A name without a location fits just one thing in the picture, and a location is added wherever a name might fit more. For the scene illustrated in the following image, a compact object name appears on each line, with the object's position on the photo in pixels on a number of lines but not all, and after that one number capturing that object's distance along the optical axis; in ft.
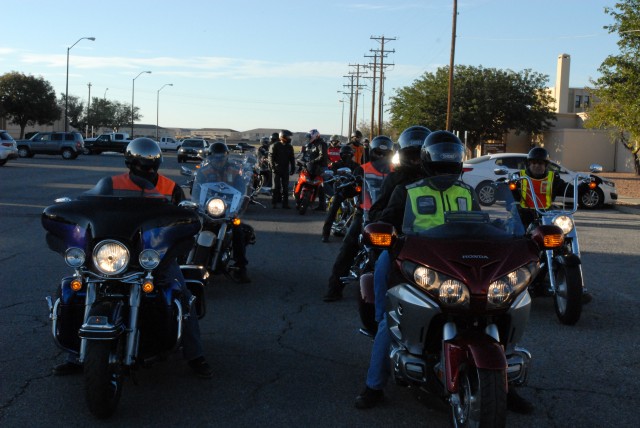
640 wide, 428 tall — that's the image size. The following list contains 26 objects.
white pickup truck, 275.80
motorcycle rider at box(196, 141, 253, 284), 29.09
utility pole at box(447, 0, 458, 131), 120.67
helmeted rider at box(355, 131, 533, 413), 15.35
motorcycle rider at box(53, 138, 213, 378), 17.40
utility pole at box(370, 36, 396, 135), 219.20
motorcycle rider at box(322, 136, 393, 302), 27.53
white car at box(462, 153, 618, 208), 75.46
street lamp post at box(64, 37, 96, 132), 196.89
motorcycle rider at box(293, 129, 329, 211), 60.34
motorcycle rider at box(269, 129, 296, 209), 63.00
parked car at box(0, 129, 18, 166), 123.75
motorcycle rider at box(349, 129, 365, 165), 61.36
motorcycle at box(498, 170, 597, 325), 24.59
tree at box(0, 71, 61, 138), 252.83
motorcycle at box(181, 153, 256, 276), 27.63
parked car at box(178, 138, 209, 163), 166.77
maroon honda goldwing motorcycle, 13.05
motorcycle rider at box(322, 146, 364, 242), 41.32
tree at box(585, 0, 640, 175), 96.99
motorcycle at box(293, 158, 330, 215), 60.29
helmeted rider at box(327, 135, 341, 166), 71.01
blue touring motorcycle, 14.94
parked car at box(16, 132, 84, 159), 174.40
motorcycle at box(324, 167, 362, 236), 30.81
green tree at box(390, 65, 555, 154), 191.52
